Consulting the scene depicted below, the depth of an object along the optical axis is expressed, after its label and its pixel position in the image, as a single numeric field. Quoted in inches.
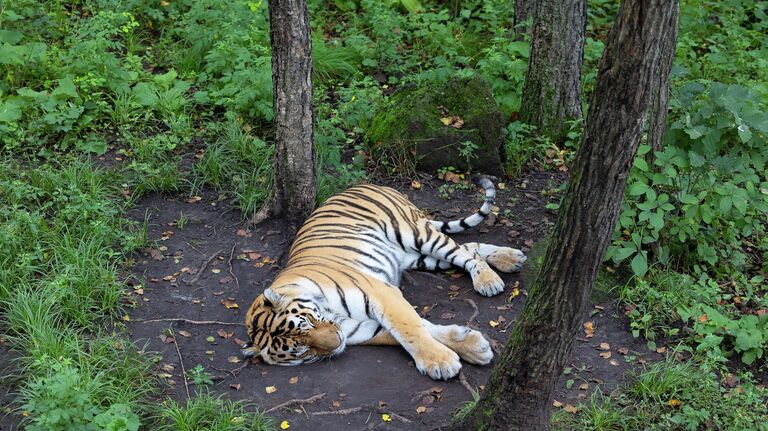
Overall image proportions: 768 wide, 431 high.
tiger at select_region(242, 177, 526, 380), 373.4
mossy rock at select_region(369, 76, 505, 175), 536.4
